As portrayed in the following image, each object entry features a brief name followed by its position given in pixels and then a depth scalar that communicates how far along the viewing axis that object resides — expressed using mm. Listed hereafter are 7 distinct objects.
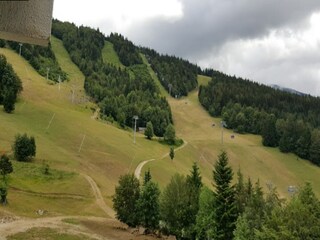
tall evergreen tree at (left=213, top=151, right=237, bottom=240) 42923
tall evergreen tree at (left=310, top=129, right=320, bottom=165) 141364
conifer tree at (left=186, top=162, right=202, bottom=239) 49007
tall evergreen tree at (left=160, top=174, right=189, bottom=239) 49672
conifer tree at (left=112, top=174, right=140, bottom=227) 53428
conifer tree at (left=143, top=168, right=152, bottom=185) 60710
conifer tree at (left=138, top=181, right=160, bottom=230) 53380
